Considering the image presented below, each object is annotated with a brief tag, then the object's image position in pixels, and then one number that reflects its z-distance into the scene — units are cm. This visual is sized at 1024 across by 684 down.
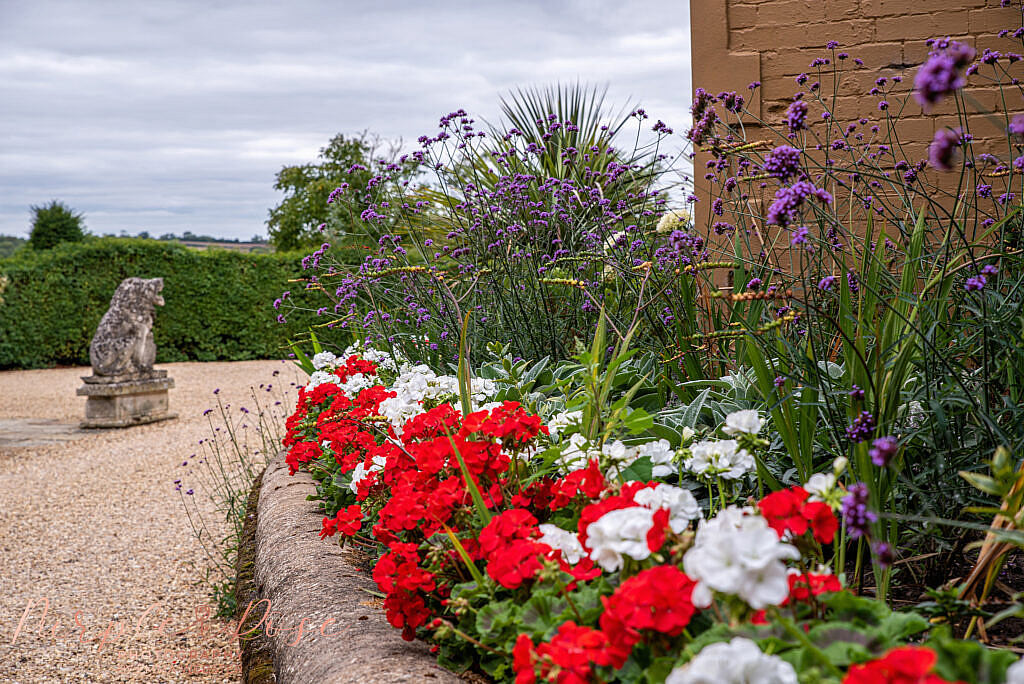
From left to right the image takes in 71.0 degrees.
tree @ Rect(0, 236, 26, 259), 2406
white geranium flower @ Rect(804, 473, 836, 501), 92
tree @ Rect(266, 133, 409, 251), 1619
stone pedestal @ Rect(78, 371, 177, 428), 701
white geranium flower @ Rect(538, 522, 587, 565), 115
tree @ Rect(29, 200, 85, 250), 1550
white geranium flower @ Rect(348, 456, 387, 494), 178
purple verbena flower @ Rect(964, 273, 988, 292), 117
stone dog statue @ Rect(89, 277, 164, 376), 717
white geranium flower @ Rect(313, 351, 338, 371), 351
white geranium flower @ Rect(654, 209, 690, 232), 440
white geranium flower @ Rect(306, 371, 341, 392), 320
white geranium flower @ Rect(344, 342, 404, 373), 315
